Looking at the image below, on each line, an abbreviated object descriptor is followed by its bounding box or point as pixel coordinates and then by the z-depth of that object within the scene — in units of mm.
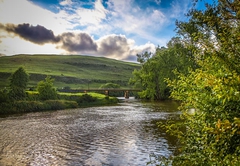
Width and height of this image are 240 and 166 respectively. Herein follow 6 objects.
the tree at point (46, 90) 54250
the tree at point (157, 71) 83125
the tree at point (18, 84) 47688
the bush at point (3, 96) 44228
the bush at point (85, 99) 63881
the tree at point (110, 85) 132725
